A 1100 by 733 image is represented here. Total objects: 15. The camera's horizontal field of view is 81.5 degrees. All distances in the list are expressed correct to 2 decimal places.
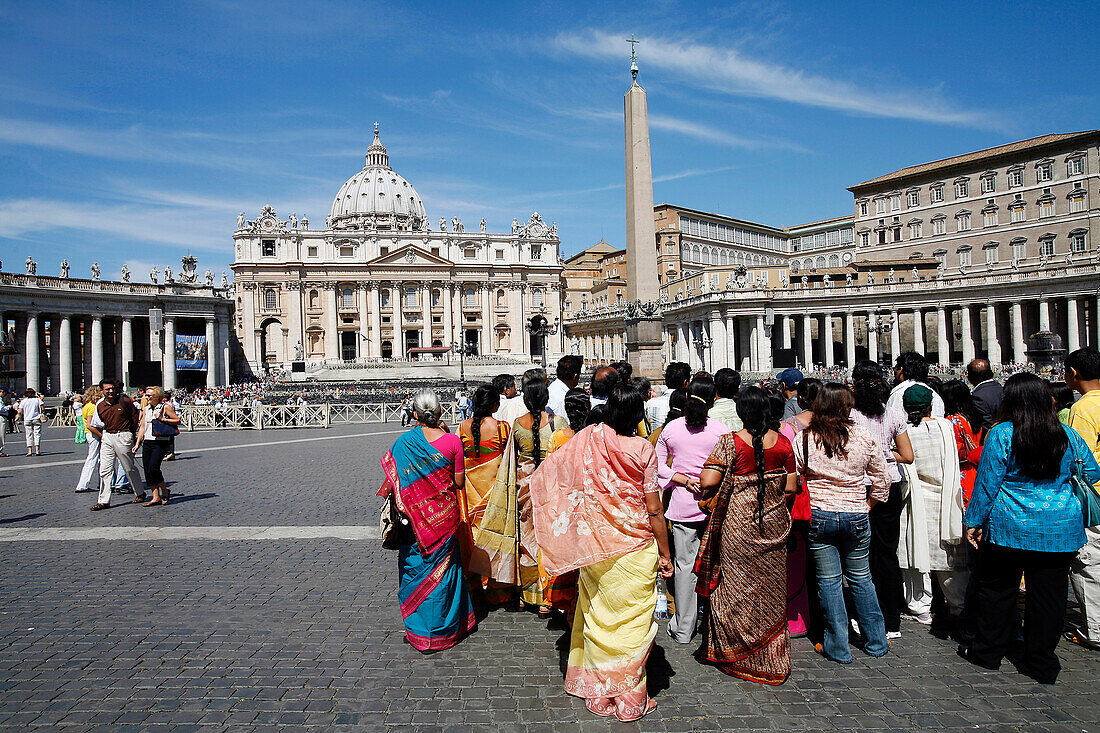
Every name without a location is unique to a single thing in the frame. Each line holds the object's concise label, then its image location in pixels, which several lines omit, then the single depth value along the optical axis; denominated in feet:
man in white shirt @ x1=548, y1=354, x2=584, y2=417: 21.95
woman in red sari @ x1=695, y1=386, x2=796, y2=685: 13.38
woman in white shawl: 15.87
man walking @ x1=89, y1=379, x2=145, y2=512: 31.37
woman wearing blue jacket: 13.17
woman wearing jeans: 14.17
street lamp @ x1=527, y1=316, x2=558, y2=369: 259.74
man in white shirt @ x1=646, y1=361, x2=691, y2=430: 22.97
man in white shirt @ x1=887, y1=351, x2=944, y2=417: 16.79
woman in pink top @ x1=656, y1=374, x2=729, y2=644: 15.40
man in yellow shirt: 14.70
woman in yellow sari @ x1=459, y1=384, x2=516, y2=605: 16.93
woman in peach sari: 12.15
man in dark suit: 20.22
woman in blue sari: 14.73
